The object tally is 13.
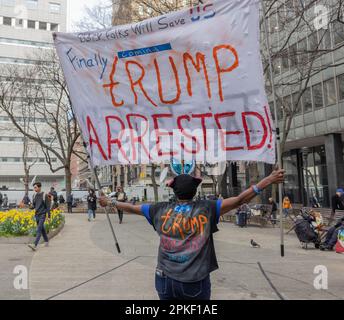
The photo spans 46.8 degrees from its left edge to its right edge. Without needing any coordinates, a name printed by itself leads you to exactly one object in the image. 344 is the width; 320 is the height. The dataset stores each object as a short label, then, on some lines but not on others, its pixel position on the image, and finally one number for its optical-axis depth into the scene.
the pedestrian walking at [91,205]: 21.53
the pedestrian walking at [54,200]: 26.51
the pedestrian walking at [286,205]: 22.10
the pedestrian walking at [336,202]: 13.12
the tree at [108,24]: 20.82
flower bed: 12.71
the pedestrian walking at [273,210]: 18.83
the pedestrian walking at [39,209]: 11.00
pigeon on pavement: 11.51
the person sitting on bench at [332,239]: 10.84
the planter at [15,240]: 12.23
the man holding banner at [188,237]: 3.30
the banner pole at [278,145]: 3.91
